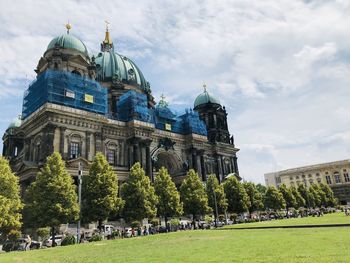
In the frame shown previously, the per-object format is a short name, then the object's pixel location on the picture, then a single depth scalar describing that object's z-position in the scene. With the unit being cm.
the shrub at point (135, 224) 4438
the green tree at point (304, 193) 8973
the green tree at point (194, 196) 5403
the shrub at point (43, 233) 3908
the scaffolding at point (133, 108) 6375
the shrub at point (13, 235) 3873
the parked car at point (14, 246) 3095
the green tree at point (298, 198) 8388
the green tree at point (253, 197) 6756
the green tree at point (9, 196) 3119
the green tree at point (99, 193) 3934
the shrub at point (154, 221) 5101
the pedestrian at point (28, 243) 3144
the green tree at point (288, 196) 7894
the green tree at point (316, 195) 9200
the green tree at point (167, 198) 4928
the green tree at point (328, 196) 9956
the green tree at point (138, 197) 4412
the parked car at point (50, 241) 3553
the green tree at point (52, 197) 3456
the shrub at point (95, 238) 3412
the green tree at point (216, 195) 5987
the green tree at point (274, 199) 7269
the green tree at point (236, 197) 6310
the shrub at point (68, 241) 3203
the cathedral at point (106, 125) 5219
